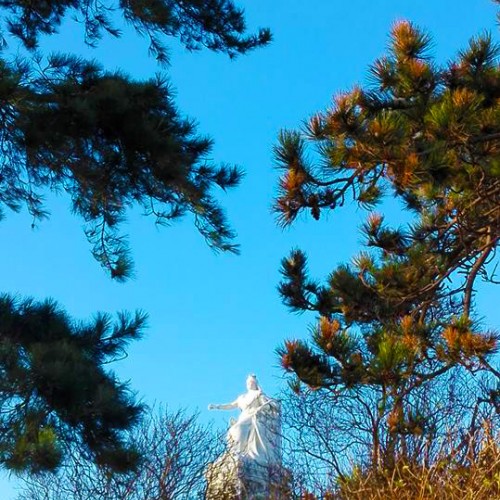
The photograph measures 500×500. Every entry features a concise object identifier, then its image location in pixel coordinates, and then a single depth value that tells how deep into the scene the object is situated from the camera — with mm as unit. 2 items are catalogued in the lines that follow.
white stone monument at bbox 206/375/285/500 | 9727
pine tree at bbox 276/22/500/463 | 5062
